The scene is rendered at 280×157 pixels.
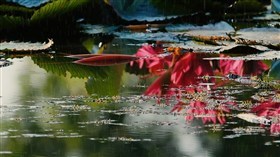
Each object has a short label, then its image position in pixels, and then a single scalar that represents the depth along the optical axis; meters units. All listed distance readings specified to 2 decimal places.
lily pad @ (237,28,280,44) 5.46
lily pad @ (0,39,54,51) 5.10
